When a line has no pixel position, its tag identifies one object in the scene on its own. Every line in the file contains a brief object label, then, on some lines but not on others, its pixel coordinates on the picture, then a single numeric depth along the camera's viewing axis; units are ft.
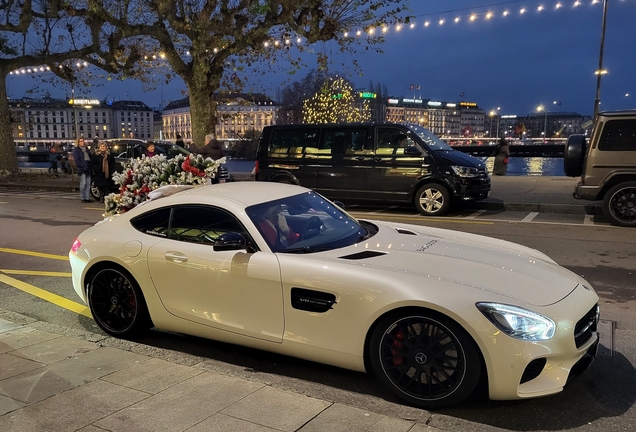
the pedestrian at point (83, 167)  49.42
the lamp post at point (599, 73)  60.03
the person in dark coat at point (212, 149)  46.42
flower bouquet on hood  21.33
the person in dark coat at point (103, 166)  48.37
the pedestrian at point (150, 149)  47.73
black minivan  37.45
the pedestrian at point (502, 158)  63.62
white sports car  10.03
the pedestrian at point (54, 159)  84.38
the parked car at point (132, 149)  53.62
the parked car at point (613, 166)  31.89
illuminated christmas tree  219.59
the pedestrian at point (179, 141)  67.64
